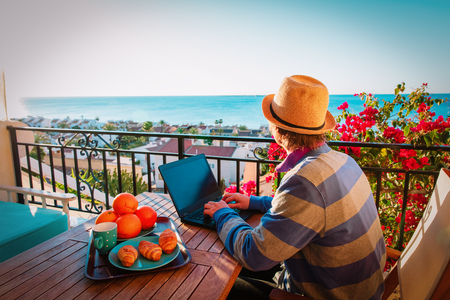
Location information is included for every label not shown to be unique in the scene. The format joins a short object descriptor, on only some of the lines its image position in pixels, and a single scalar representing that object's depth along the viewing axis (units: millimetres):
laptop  1224
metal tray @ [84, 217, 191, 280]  776
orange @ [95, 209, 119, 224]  1005
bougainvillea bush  2014
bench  1578
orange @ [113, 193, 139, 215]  1012
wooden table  710
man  806
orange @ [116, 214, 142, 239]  974
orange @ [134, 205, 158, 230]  1059
